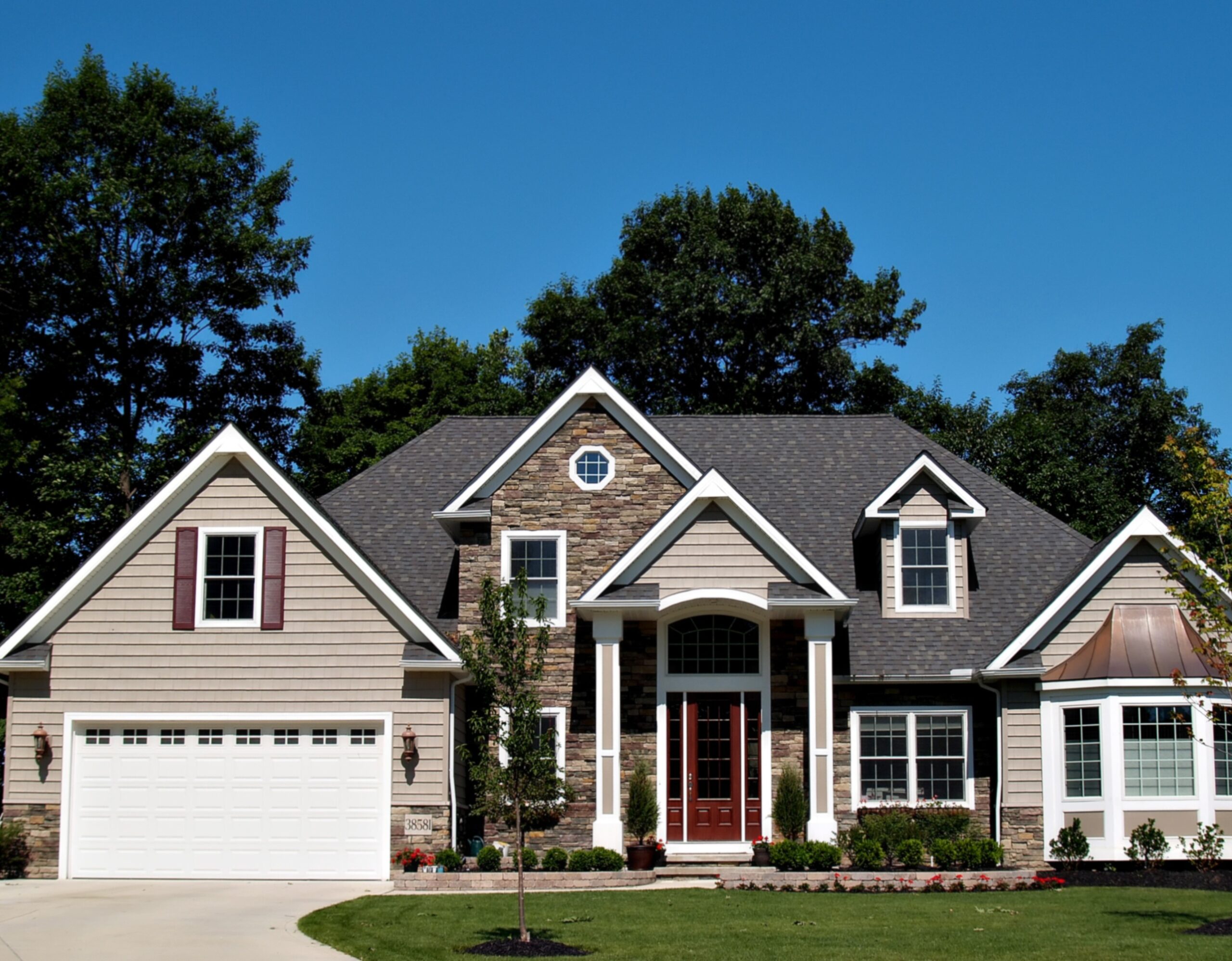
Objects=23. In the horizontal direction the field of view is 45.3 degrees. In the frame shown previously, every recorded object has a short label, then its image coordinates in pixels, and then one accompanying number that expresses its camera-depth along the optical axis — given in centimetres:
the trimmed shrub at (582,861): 2167
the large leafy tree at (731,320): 4472
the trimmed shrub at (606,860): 2175
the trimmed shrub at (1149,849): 2205
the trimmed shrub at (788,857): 2178
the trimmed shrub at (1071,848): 2239
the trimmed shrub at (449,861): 2166
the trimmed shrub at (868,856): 2216
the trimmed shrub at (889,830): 2283
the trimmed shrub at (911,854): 2242
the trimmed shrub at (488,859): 2177
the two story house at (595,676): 2253
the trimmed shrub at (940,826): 2314
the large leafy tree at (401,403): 4294
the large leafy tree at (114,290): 3628
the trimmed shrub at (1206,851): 2205
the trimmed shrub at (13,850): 2212
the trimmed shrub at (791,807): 2292
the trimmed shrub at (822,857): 2181
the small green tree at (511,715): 1573
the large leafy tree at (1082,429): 3828
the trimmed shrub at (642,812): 2300
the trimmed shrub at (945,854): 2236
